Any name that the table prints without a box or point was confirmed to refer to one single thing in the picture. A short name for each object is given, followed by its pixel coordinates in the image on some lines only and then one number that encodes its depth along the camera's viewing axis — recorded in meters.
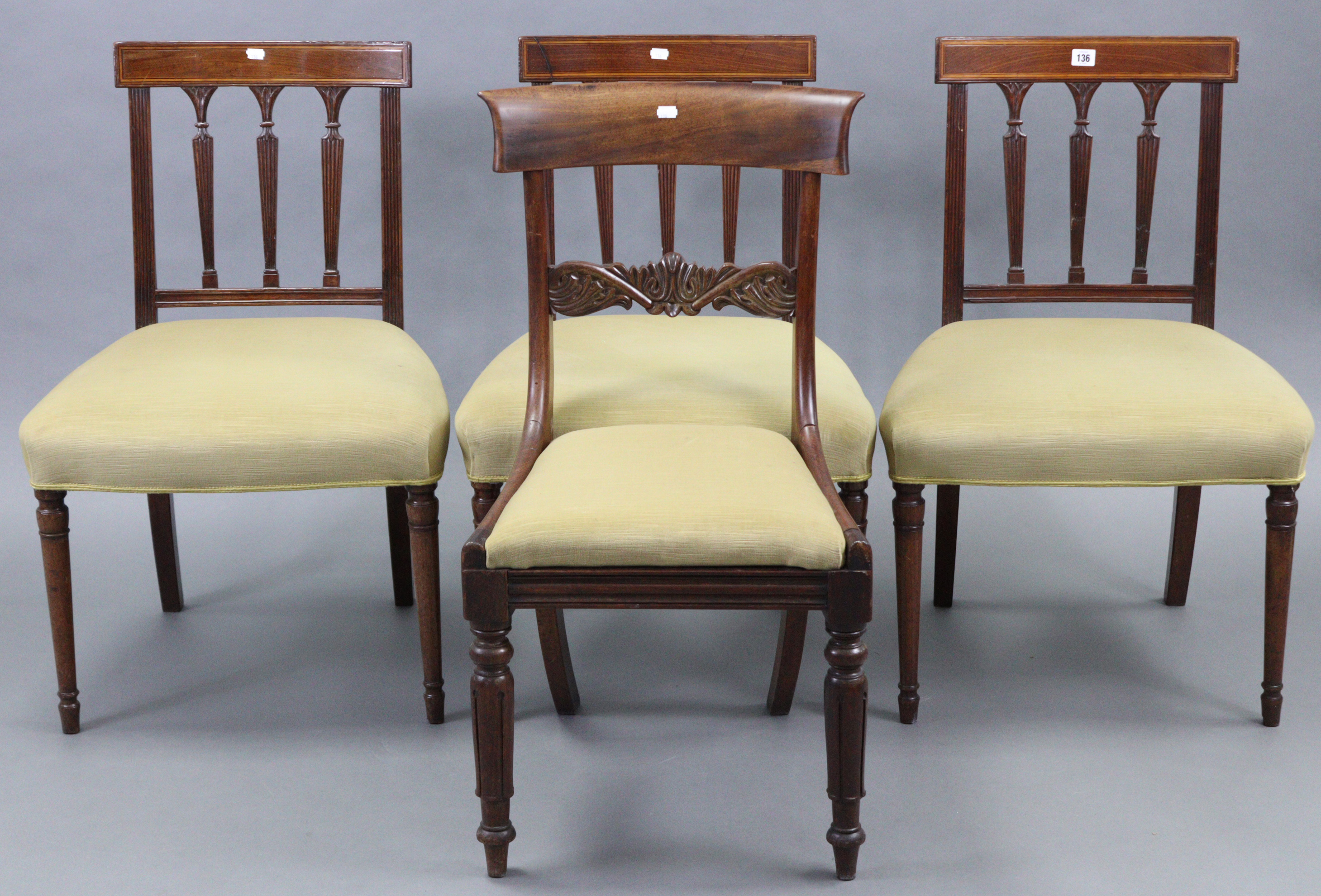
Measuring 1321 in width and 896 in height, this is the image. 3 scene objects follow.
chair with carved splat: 1.64
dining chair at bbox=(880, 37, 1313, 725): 1.98
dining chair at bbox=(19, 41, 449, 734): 1.98
